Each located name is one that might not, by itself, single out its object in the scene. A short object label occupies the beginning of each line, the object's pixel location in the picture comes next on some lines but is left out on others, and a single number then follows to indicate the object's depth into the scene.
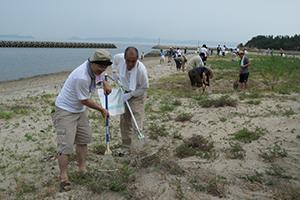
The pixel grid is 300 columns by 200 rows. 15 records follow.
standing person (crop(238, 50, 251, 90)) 8.86
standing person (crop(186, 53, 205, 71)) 8.85
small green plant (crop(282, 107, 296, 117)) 5.80
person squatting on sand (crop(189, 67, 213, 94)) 8.48
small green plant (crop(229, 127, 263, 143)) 4.73
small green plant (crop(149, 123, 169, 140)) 5.27
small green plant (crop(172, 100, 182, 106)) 7.49
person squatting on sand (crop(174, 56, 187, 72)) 17.50
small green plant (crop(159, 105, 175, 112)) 7.10
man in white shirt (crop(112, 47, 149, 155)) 3.67
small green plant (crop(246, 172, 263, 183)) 3.37
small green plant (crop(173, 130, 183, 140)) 5.11
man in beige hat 3.09
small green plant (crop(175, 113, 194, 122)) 6.12
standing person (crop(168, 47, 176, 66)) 22.49
